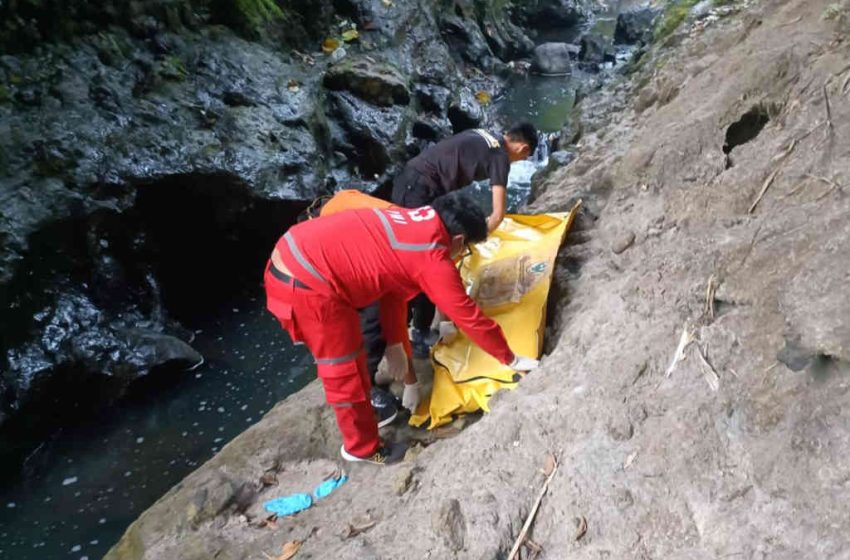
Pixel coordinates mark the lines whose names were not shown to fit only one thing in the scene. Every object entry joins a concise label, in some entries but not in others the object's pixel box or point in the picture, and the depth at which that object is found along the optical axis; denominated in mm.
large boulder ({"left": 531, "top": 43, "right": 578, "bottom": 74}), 19328
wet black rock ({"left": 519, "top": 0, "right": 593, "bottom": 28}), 25125
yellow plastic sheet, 3496
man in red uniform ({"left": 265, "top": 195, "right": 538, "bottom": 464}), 3133
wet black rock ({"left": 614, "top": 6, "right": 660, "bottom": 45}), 21422
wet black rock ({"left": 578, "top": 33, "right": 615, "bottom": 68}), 20188
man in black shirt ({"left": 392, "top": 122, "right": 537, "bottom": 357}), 4141
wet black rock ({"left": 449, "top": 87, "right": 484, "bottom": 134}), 13547
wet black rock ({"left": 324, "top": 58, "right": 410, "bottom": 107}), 10594
